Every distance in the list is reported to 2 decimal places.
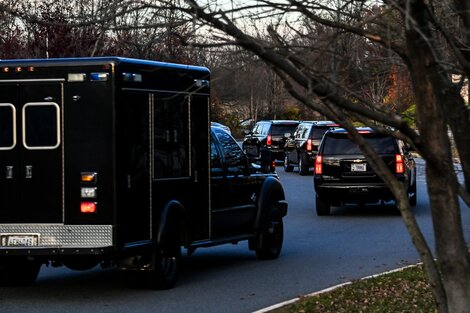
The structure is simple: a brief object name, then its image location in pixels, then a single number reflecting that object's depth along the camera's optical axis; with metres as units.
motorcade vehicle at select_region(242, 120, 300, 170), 43.06
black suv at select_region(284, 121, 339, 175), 35.81
